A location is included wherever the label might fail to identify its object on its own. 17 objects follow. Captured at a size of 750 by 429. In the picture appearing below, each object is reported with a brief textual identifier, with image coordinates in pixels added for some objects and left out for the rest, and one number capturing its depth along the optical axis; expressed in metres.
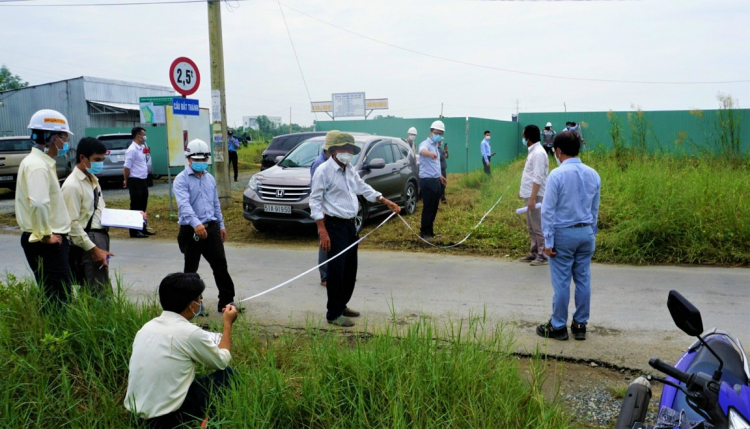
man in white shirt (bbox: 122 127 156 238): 11.19
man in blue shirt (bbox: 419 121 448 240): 10.30
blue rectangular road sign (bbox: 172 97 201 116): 12.09
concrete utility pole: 12.92
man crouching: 3.50
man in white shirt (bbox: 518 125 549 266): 8.14
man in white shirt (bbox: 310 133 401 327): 5.88
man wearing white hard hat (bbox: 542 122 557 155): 21.36
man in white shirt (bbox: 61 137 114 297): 5.16
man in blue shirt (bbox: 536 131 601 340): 5.32
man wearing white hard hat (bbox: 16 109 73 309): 4.54
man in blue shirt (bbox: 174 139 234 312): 6.15
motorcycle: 2.19
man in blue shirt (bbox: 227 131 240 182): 21.39
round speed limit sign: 11.12
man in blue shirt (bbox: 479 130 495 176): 20.22
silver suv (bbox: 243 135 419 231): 10.26
